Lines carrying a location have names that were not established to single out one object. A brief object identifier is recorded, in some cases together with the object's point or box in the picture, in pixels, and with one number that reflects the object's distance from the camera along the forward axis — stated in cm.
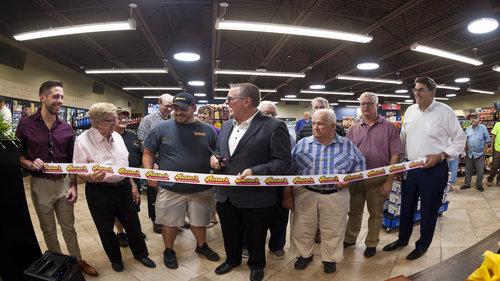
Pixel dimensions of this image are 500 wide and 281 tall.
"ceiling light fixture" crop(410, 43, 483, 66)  726
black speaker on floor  184
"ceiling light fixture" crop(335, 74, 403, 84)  1130
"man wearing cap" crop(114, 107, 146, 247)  354
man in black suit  246
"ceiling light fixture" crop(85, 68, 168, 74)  966
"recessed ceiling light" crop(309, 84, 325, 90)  1265
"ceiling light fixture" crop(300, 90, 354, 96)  1570
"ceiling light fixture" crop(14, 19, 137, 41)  563
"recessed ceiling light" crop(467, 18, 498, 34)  550
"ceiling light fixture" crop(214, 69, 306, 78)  976
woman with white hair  256
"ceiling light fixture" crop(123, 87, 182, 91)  1492
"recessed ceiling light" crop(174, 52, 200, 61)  659
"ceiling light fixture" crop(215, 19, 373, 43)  559
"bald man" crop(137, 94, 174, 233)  420
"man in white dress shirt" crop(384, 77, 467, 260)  283
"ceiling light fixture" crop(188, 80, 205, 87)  1234
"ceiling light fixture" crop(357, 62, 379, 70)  910
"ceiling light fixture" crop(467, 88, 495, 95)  1646
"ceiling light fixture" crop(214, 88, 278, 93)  1486
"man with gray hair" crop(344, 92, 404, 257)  301
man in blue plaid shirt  266
